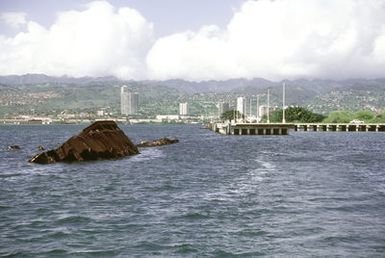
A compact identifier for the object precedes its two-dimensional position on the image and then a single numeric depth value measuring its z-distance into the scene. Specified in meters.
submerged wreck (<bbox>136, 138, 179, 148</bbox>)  95.46
